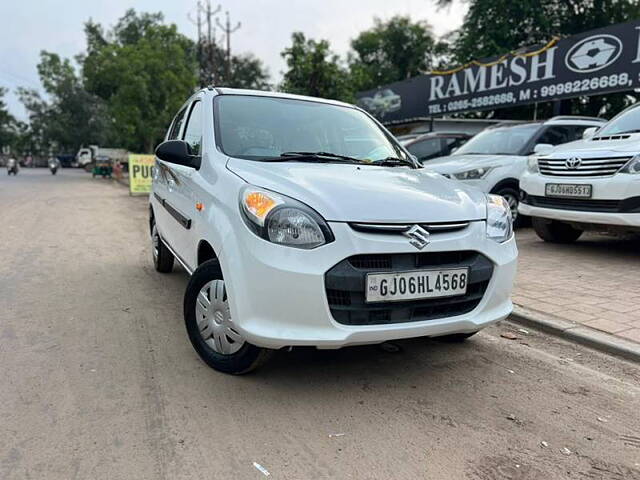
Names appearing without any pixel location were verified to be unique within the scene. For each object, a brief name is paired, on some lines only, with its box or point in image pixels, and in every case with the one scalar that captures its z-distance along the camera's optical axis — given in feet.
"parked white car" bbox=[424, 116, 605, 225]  26.37
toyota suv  18.52
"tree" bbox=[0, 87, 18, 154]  242.37
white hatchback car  8.48
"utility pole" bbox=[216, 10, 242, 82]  75.64
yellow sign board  56.85
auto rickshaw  109.09
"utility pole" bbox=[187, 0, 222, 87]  75.59
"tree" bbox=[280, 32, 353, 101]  57.41
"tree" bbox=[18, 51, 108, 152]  165.48
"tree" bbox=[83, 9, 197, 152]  84.89
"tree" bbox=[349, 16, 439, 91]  126.52
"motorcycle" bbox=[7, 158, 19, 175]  117.80
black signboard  35.35
